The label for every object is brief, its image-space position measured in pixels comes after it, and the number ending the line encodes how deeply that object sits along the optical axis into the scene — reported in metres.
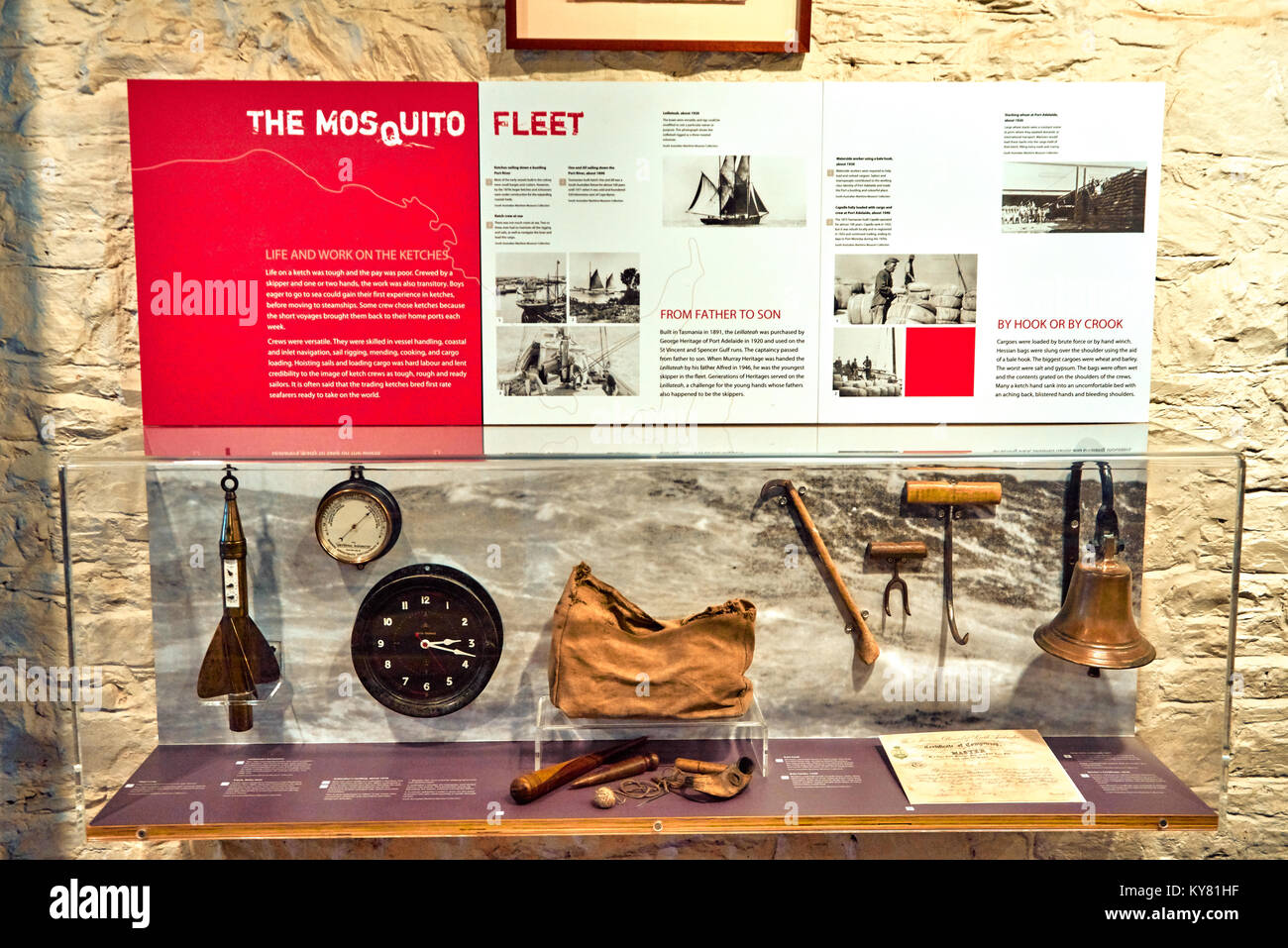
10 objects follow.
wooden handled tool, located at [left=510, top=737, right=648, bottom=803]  2.12
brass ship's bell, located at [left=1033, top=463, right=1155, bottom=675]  2.18
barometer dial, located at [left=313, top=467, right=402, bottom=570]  2.18
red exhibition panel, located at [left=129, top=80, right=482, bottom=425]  2.30
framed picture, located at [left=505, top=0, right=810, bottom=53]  2.27
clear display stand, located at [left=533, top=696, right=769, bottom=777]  2.21
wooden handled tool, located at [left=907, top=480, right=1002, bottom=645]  2.20
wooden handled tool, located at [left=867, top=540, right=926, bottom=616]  2.29
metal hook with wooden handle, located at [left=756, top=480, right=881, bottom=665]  2.25
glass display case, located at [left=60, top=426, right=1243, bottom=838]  2.10
